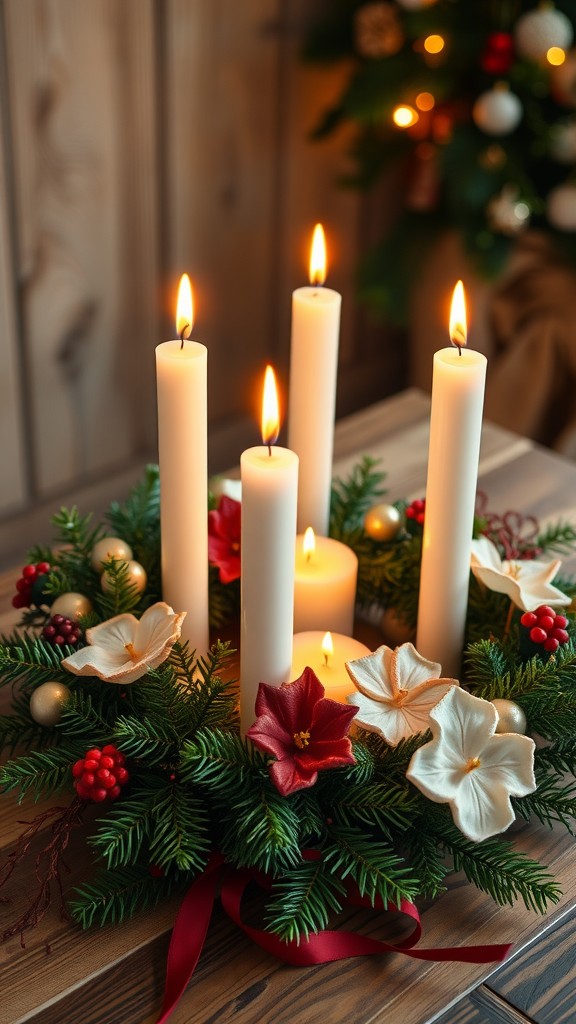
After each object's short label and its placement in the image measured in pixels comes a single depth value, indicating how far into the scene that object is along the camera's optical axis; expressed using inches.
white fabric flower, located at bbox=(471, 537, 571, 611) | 33.7
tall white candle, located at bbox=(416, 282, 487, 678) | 30.1
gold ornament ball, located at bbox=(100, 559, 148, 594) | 34.9
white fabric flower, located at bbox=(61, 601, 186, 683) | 30.3
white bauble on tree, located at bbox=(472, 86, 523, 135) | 69.5
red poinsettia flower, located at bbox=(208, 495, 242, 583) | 35.9
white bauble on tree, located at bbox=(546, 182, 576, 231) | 70.9
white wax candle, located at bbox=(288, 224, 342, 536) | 35.1
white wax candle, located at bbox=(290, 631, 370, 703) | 31.3
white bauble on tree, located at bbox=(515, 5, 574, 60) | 67.0
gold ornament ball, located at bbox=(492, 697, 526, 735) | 30.2
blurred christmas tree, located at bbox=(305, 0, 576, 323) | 70.4
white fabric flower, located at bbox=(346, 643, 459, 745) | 29.8
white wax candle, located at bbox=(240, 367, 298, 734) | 27.4
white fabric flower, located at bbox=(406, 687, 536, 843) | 27.6
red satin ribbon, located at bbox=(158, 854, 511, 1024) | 27.5
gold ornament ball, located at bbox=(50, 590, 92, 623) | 34.2
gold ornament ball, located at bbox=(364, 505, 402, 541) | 38.5
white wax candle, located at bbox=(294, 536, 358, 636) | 34.9
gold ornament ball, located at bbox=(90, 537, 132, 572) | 35.6
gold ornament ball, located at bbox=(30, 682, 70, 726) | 31.3
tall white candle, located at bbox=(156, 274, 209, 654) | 29.9
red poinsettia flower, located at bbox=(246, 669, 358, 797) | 27.8
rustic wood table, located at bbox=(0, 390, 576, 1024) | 26.9
